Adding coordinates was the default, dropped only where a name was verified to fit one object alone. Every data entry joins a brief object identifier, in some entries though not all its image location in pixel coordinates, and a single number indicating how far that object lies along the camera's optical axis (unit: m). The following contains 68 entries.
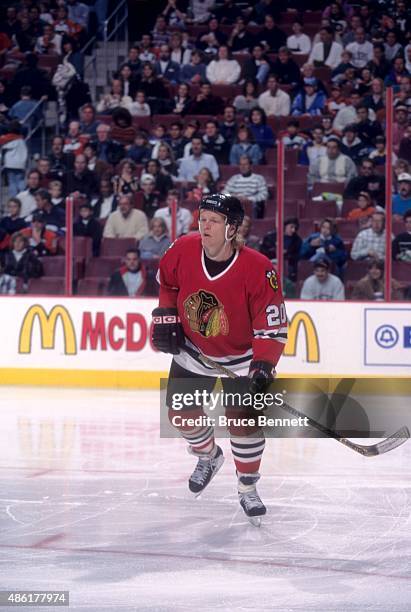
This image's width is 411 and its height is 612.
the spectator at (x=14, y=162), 17.66
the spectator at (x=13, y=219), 17.11
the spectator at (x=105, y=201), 17.11
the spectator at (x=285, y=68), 20.14
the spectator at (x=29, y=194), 17.45
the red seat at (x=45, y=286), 16.45
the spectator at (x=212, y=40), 21.53
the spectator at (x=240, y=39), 21.34
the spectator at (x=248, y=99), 19.59
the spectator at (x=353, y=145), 16.70
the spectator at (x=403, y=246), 15.15
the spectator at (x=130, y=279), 16.10
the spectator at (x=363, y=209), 15.77
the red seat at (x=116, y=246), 16.56
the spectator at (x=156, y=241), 16.21
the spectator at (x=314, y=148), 17.08
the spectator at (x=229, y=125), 17.95
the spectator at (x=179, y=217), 16.18
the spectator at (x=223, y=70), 20.56
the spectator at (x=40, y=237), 16.66
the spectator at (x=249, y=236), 15.86
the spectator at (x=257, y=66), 20.32
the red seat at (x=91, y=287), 16.37
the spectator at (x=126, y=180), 17.32
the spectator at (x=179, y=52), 21.34
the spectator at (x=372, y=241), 15.35
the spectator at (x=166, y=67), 21.09
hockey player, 7.98
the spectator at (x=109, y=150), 18.32
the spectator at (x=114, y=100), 20.44
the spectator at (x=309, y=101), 19.42
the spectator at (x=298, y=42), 21.05
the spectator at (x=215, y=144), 17.85
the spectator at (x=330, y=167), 16.62
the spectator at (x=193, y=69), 20.91
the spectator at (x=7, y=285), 16.52
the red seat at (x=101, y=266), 16.67
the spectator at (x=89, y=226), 16.71
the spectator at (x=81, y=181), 17.35
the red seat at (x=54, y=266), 16.47
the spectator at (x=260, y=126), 18.30
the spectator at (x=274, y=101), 19.43
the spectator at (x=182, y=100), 20.00
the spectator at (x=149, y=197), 16.66
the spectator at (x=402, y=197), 15.37
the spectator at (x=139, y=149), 18.23
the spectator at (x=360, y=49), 20.15
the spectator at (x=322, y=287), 15.58
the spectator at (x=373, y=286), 15.20
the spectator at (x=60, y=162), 17.69
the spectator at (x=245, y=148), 17.27
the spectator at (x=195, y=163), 17.46
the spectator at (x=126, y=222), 16.58
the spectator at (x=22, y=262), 16.58
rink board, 15.31
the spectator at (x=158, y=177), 17.04
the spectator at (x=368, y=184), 15.84
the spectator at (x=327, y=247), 15.72
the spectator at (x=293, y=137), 17.58
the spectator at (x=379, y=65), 19.46
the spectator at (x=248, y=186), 16.63
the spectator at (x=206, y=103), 19.72
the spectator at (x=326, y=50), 20.46
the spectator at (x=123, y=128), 18.67
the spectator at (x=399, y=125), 15.50
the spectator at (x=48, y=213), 16.70
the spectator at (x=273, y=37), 21.19
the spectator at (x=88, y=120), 19.78
